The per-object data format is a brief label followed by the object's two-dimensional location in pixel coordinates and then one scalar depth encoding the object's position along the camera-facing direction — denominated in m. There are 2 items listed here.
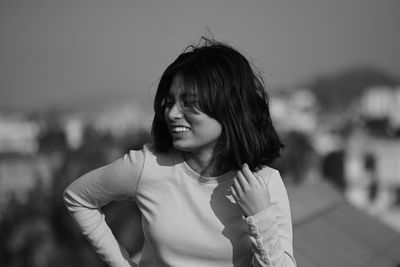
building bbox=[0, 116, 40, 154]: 45.04
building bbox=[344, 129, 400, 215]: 26.03
